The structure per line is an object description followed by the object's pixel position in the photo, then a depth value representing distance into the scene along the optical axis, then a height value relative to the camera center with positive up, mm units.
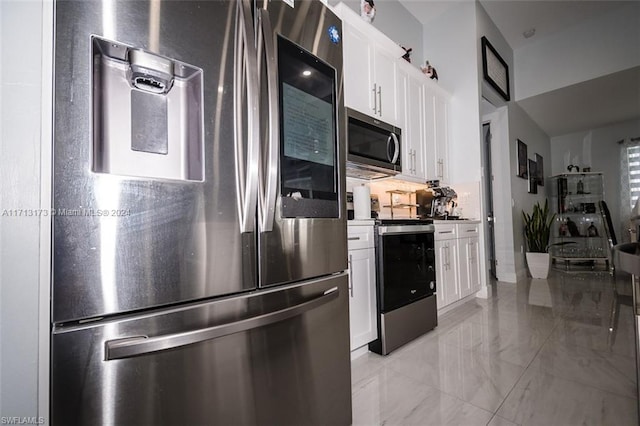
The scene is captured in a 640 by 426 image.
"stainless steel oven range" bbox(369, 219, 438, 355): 1869 -483
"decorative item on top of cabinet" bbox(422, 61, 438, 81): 3320 +1814
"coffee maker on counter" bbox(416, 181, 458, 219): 3123 +199
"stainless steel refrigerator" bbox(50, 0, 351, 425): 592 +10
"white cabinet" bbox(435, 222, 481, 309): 2596 -469
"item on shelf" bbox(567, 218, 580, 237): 5434 -280
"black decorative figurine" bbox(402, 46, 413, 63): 3031 +1834
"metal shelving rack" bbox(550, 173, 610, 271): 5233 -94
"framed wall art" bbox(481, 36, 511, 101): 3568 +2092
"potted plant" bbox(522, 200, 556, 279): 4184 -475
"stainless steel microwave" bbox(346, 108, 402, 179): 2105 +605
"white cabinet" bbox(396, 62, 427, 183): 2777 +1046
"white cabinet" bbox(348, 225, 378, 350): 1730 -446
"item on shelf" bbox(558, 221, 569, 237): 5527 -310
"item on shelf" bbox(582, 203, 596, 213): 5384 +139
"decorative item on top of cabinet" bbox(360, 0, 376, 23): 2471 +1914
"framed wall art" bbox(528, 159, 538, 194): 4949 +717
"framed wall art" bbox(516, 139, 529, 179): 4437 +924
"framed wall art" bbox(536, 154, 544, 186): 5352 +935
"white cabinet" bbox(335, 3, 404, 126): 2152 +1329
